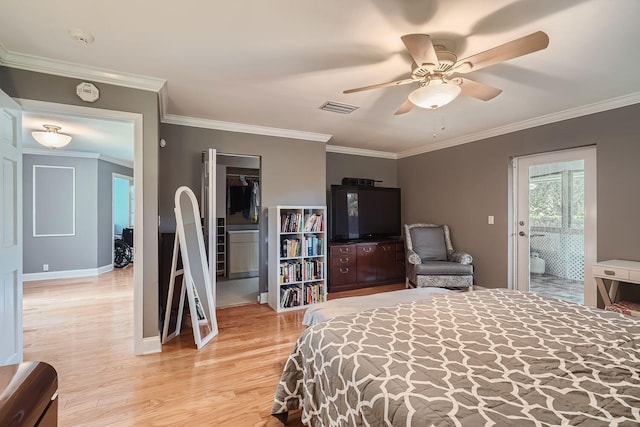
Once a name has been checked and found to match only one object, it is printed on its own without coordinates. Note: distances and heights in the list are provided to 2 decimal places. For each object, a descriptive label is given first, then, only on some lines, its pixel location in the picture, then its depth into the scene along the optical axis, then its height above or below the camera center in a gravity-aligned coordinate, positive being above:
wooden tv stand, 4.52 -0.84
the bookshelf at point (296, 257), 3.69 -0.58
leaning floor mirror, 2.78 -0.66
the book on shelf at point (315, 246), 3.89 -0.45
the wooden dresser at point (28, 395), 0.59 -0.40
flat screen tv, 4.71 +0.01
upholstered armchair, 4.07 -0.71
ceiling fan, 1.54 +0.91
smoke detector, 1.83 +1.15
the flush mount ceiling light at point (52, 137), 3.82 +1.02
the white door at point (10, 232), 2.00 -0.14
